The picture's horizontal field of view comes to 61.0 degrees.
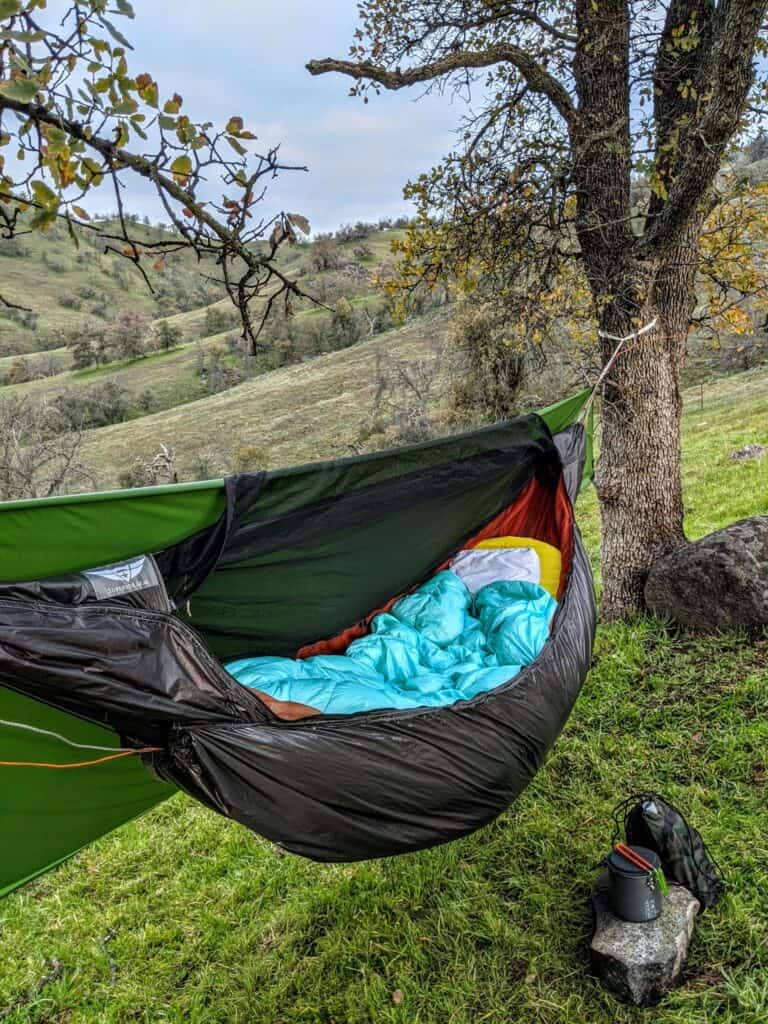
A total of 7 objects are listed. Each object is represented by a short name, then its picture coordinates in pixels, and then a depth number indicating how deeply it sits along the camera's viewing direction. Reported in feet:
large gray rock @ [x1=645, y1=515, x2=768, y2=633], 9.29
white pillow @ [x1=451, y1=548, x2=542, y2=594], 8.94
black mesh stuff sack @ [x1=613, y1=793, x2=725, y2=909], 5.93
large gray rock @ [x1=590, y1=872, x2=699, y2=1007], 5.31
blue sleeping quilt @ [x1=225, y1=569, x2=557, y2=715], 6.31
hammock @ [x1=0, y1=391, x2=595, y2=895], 4.63
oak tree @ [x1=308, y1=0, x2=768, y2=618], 9.01
